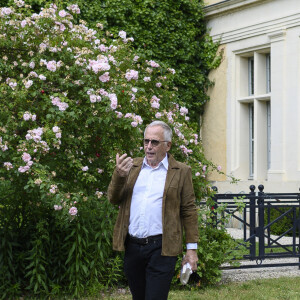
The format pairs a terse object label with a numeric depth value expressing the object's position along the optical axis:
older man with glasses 4.26
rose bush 6.23
